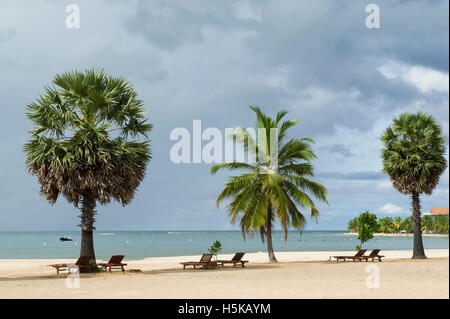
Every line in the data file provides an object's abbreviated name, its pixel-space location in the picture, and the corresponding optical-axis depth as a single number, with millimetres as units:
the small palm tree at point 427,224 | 129750
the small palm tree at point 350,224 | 158250
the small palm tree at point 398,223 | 171225
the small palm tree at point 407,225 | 160125
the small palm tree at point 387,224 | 168000
